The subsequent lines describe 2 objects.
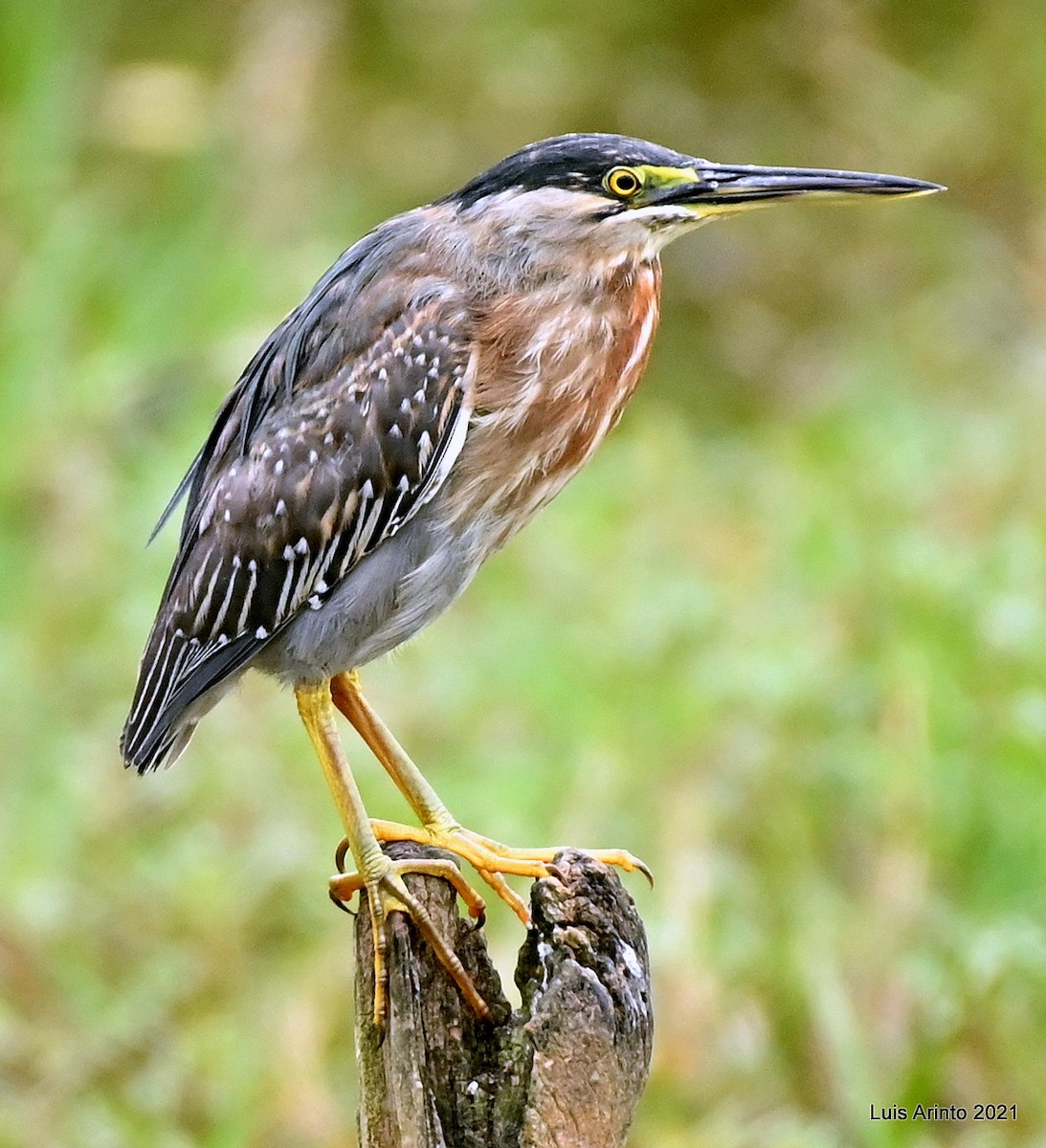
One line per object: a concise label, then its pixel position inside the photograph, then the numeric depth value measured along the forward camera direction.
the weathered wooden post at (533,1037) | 5.11
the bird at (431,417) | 6.23
